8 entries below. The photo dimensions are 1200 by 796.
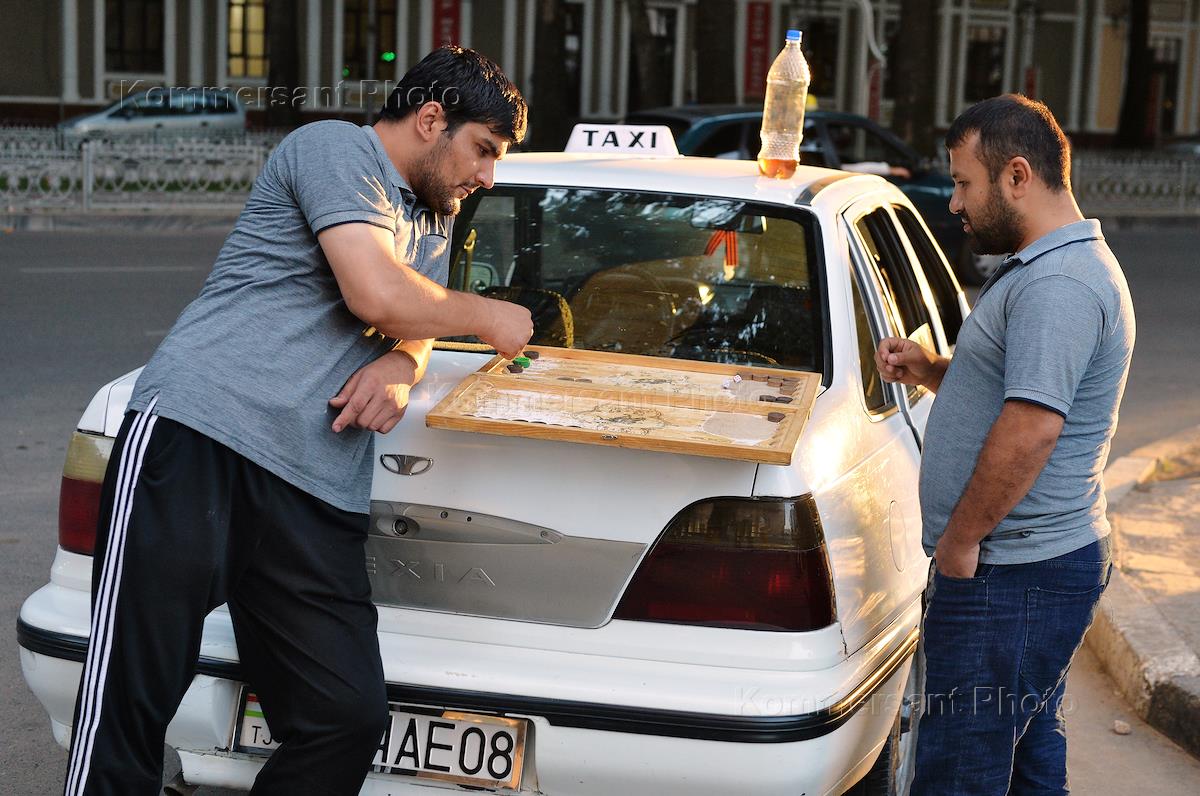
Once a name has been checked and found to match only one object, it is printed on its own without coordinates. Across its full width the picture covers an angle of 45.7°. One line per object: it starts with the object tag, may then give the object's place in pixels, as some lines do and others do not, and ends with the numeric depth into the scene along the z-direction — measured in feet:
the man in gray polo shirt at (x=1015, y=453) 7.88
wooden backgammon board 7.85
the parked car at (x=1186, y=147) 102.89
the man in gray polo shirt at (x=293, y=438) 7.57
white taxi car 8.19
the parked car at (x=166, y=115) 76.84
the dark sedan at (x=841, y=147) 40.60
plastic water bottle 11.60
